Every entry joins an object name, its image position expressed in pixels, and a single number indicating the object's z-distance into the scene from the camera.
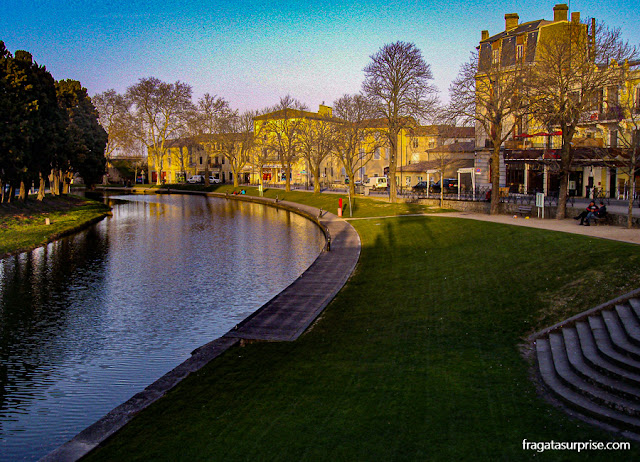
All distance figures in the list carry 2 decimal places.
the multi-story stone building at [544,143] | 43.16
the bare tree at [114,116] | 91.88
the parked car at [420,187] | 64.06
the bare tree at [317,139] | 66.50
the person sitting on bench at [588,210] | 26.82
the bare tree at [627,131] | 24.42
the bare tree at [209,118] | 86.75
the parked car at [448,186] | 58.28
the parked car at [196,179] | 111.69
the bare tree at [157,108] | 87.88
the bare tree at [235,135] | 83.03
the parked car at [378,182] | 75.81
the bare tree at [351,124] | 59.37
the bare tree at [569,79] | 28.05
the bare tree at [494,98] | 31.84
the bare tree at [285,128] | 72.88
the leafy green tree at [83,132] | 59.22
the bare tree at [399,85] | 46.03
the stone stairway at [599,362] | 8.63
